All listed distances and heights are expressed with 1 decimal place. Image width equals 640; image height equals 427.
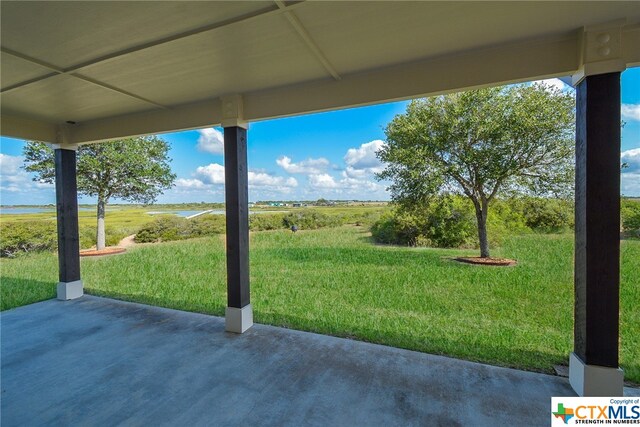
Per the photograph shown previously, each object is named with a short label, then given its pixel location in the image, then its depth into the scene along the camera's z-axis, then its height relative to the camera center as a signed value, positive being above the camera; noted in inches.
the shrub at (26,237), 320.2 -31.1
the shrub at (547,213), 237.3 -7.6
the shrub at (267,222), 377.1 -18.9
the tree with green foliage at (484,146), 232.8 +52.0
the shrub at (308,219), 366.3 -15.4
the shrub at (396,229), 297.1 -25.4
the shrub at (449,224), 270.8 -18.5
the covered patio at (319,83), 70.7 +44.9
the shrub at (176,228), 390.3 -27.1
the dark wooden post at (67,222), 172.9 -7.2
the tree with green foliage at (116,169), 327.9 +50.4
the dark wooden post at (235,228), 127.4 -9.0
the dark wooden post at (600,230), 77.4 -7.4
